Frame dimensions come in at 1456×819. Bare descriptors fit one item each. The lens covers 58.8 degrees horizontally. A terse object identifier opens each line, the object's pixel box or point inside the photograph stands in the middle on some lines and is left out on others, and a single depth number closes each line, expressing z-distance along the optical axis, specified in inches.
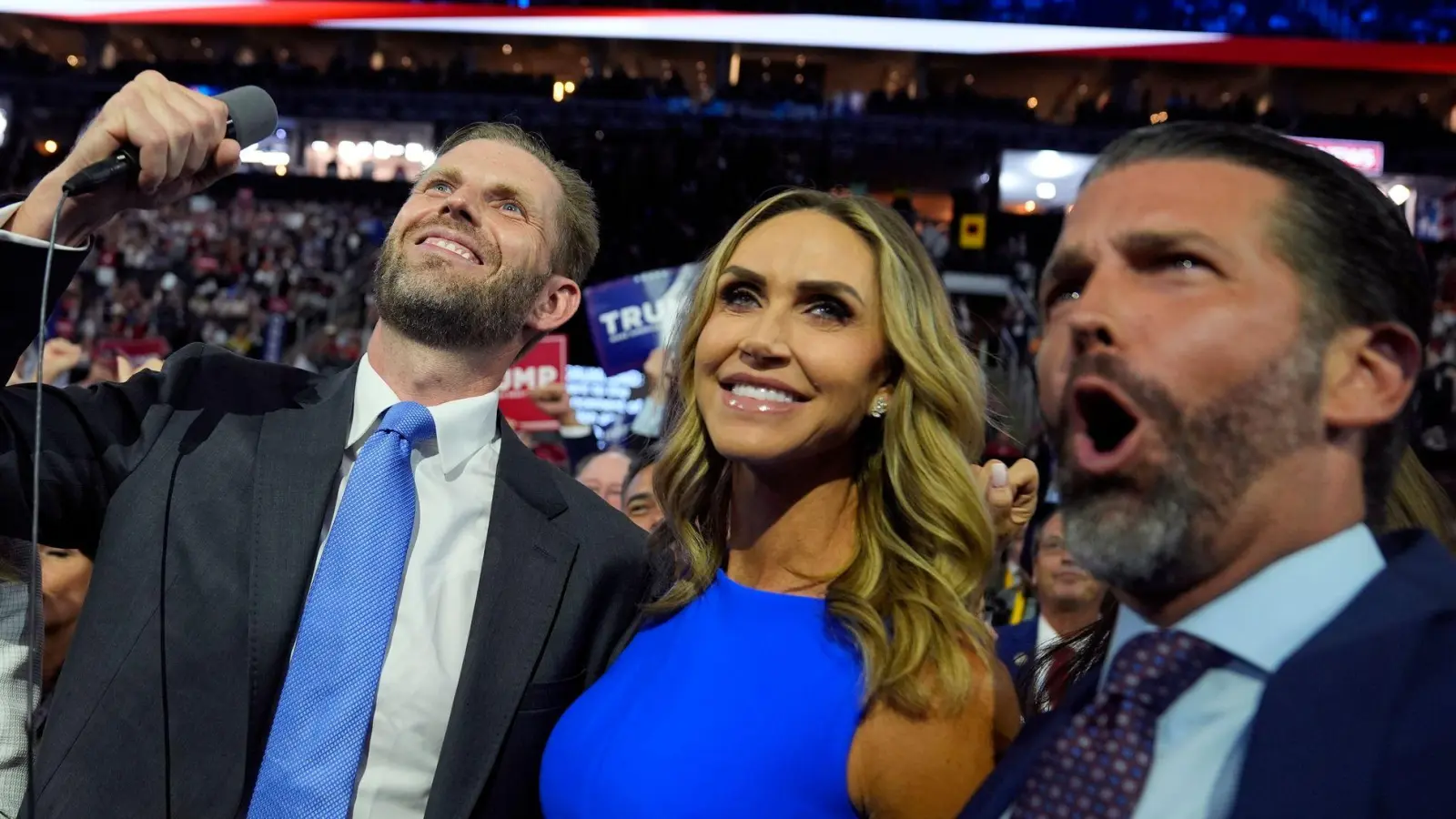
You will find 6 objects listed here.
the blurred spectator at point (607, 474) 165.5
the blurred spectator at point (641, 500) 138.3
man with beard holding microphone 62.3
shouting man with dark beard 38.0
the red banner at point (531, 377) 202.5
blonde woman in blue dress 60.6
